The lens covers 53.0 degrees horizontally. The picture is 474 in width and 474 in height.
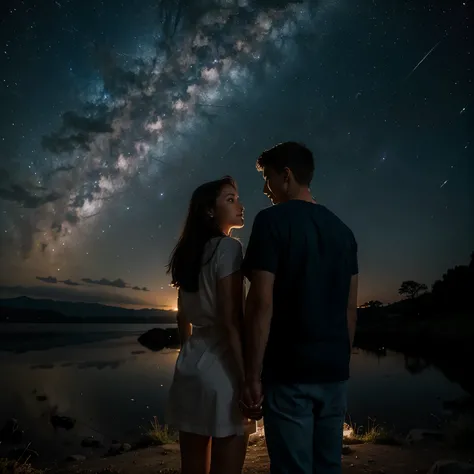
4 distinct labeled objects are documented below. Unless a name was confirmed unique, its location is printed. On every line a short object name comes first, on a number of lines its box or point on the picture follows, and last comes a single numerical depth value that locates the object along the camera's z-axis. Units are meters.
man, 2.02
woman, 2.13
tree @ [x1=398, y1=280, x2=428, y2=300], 64.24
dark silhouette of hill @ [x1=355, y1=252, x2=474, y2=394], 47.91
